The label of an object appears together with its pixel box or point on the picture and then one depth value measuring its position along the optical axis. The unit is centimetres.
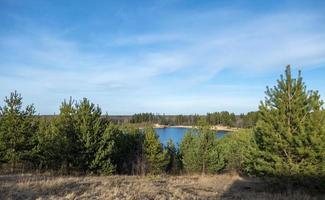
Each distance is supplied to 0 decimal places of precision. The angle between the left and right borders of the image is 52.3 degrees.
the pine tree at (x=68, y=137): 2125
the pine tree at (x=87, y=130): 2136
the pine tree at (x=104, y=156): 2133
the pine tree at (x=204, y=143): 2855
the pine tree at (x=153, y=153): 2925
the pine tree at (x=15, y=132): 2239
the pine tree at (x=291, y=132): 1149
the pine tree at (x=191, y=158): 2858
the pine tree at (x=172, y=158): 3344
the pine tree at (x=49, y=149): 2150
